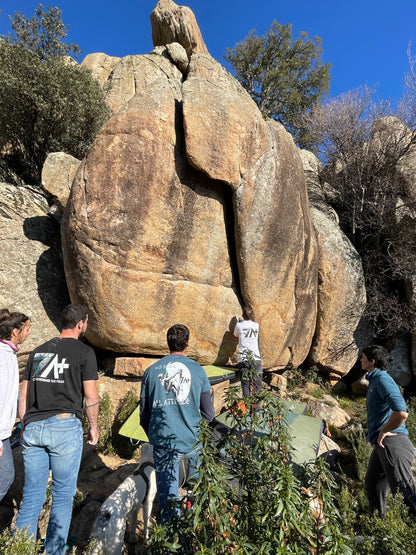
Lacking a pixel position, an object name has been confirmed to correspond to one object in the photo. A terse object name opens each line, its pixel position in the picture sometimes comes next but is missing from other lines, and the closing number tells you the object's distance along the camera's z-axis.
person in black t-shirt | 2.74
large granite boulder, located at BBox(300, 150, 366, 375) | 8.96
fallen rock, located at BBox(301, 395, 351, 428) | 7.42
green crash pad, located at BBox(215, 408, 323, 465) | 4.95
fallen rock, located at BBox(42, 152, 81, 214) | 7.06
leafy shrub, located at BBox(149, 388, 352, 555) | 1.88
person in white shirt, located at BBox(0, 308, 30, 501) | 2.74
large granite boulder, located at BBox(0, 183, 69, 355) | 6.48
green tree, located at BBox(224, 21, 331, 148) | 21.84
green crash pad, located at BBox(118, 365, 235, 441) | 5.04
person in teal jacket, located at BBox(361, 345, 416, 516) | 3.43
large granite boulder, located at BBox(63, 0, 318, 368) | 5.96
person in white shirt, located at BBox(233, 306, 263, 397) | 6.43
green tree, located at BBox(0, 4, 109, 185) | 9.80
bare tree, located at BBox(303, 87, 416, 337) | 9.48
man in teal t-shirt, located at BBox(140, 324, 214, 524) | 2.86
